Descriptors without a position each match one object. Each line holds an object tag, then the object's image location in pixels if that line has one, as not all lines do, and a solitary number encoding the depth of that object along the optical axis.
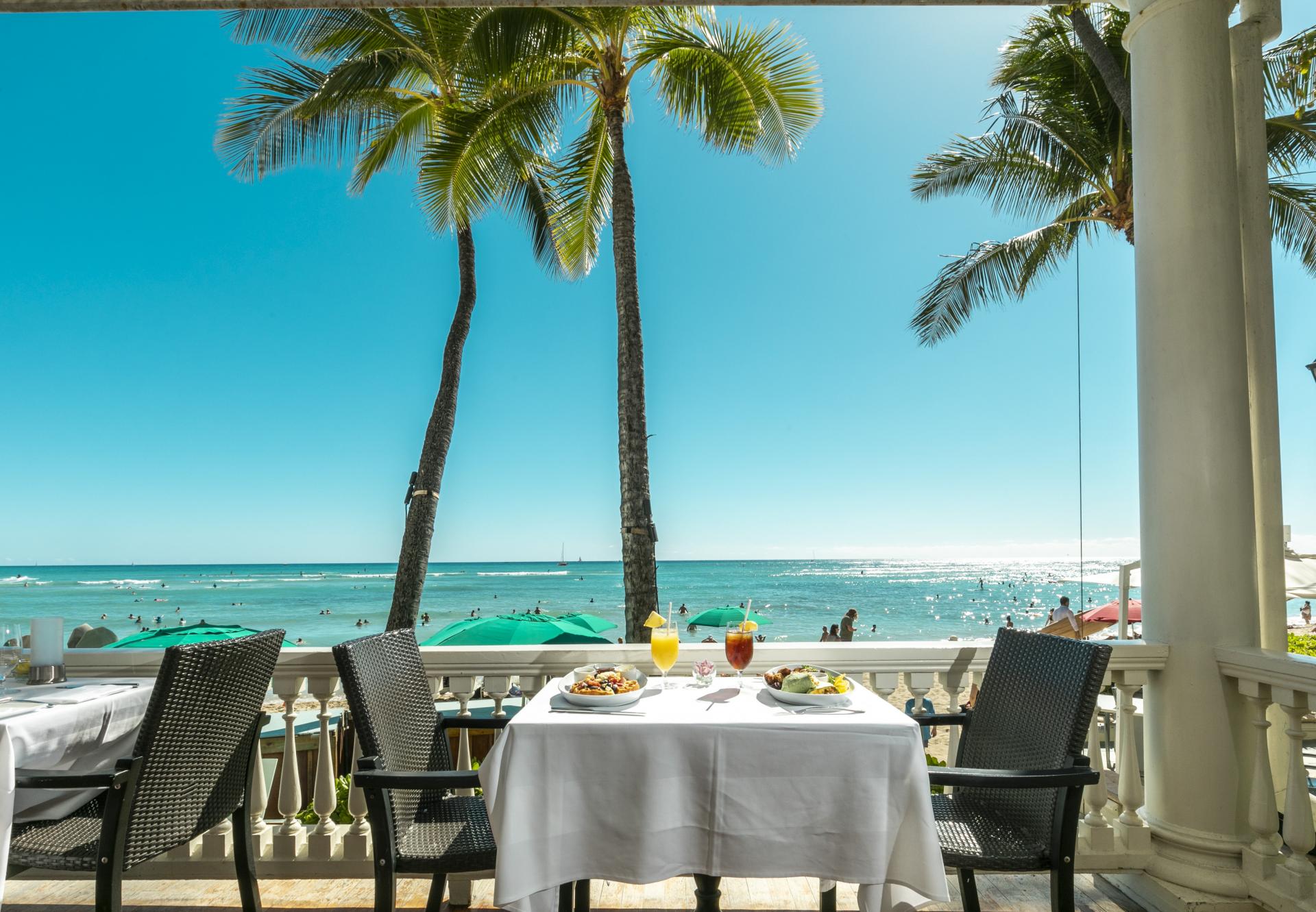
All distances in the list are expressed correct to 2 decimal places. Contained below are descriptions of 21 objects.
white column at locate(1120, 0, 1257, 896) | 2.29
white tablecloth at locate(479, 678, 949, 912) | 1.56
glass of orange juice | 2.00
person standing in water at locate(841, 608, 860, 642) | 11.48
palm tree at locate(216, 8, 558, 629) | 6.45
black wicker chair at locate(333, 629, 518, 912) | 1.67
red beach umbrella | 11.13
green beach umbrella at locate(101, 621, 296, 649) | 7.34
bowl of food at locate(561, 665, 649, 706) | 1.69
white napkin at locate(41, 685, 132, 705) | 1.90
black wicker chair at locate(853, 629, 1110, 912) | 1.67
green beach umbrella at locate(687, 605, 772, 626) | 11.19
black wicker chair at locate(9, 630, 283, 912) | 1.64
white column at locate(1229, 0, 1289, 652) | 2.46
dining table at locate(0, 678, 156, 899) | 1.66
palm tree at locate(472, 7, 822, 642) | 5.82
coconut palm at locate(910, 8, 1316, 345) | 8.24
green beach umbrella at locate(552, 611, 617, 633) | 9.33
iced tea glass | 1.98
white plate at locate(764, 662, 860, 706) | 1.70
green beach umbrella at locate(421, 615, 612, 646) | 8.59
